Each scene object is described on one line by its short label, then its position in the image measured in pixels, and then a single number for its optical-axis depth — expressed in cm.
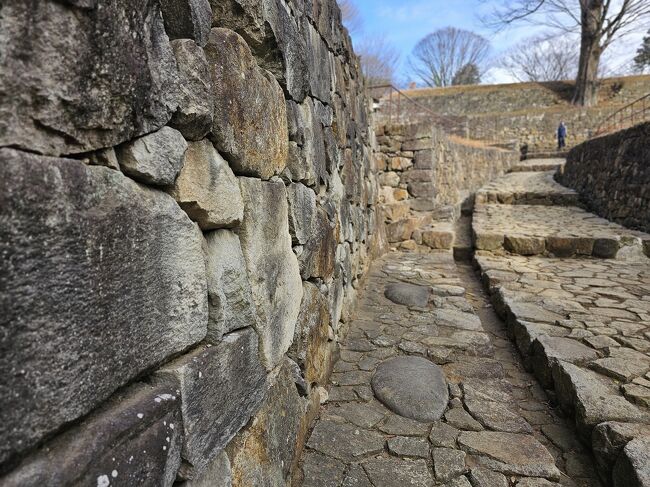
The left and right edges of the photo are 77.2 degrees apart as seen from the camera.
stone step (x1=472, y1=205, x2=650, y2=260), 544
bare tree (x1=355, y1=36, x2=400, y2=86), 2970
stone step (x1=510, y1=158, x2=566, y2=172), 1659
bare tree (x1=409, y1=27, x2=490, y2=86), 3603
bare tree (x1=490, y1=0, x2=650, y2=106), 2088
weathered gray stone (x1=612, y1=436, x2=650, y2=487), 161
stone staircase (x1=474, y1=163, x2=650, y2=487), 194
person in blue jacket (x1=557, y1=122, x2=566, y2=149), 2038
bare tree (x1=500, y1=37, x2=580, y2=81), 3228
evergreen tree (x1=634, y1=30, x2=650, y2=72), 2809
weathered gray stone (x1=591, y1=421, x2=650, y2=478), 183
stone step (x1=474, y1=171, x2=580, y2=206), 986
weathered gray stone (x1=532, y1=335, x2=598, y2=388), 262
